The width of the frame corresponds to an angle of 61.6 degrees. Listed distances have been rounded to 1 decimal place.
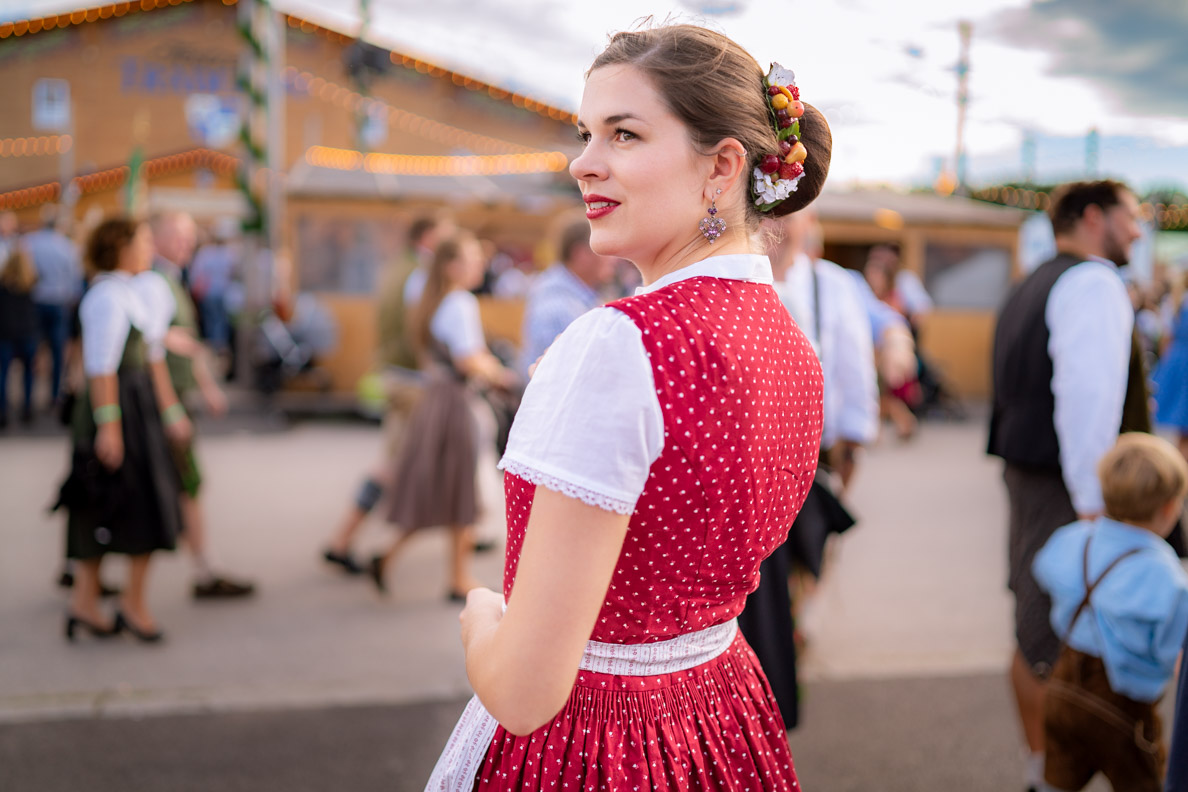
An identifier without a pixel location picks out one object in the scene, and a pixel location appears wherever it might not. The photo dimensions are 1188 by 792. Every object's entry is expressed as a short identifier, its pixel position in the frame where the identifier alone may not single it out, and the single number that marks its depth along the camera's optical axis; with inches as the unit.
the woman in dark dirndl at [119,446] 162.9
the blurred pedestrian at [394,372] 206.7
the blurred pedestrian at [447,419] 189.9
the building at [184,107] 810.2
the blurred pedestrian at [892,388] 381.1
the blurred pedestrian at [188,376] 183.6
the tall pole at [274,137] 402.9
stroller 407.5
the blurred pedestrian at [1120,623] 97.2
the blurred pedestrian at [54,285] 403.2
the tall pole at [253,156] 392.2
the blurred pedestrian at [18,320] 372.2
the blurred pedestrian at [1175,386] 269.9
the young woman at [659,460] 42.0
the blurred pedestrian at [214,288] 555.2
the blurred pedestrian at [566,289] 177.9
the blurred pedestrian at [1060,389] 108.7
